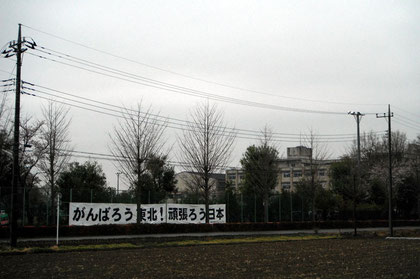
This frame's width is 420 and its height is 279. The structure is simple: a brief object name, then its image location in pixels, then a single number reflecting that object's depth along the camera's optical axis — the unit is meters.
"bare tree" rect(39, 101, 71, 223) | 33.01
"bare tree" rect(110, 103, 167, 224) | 30.81
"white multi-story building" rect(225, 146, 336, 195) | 85.81
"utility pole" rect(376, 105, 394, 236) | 31.95
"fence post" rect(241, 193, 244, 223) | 39.86
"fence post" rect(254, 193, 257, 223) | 41.22
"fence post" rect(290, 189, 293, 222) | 44.31
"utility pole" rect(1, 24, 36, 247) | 20.69
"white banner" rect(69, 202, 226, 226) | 29.36
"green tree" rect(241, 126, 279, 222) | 42.42
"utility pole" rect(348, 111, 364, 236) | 47.38
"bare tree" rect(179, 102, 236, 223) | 33.38
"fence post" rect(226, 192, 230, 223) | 39.04
